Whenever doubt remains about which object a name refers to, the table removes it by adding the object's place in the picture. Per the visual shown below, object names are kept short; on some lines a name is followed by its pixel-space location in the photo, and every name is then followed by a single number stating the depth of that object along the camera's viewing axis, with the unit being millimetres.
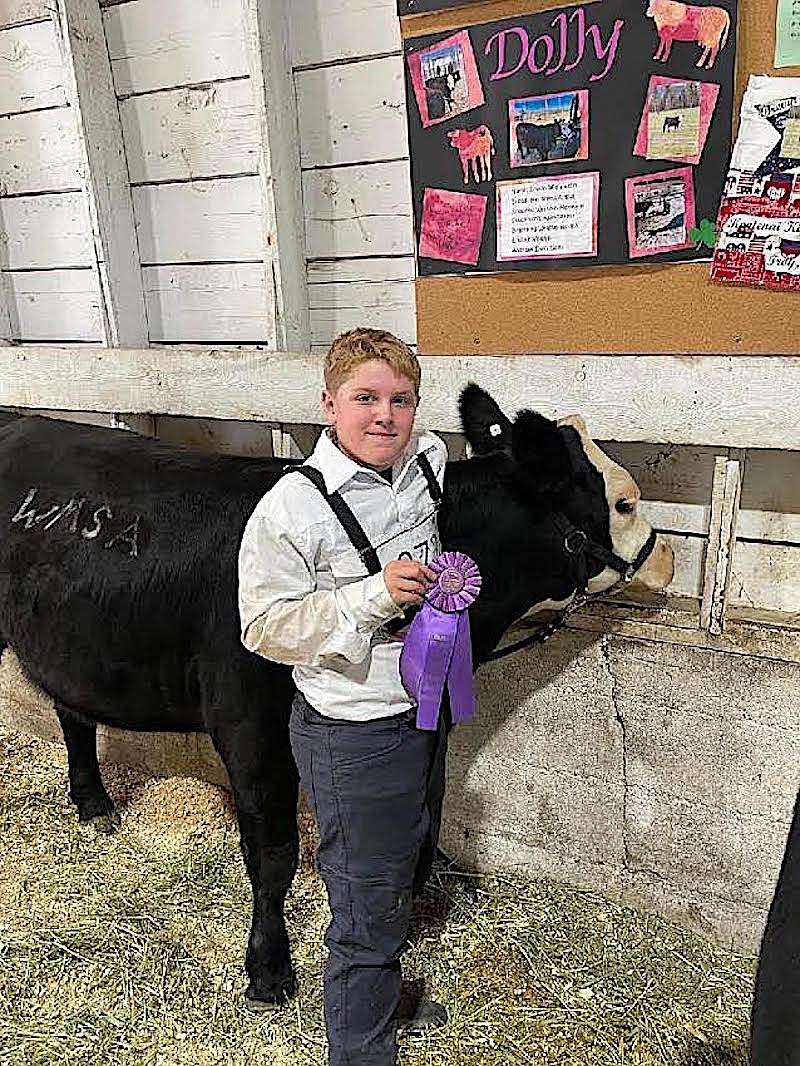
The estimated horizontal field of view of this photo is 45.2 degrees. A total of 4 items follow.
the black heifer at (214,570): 2262
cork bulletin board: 2285
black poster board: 2285
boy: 1773
